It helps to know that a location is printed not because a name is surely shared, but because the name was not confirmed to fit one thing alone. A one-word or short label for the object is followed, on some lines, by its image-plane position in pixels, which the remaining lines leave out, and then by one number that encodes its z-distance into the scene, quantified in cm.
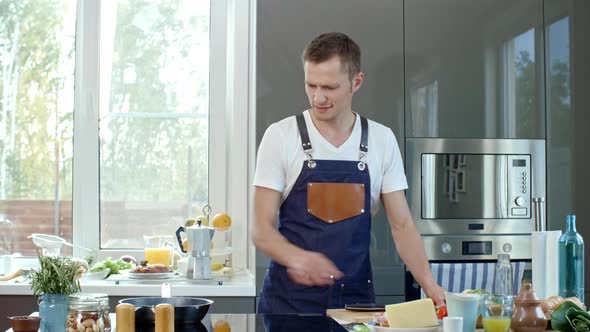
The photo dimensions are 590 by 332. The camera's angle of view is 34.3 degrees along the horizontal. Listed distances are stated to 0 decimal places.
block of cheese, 219
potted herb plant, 208
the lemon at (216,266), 412
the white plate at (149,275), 388
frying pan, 224
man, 302
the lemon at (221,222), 428
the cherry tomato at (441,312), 242
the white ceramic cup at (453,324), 197
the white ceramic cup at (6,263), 428
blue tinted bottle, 264
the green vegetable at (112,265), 393
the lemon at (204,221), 430
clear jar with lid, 207
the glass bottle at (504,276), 237
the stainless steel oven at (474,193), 380
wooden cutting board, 246
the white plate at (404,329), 217
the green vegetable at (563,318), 222
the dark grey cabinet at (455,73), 373
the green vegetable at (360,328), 225
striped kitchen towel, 375
